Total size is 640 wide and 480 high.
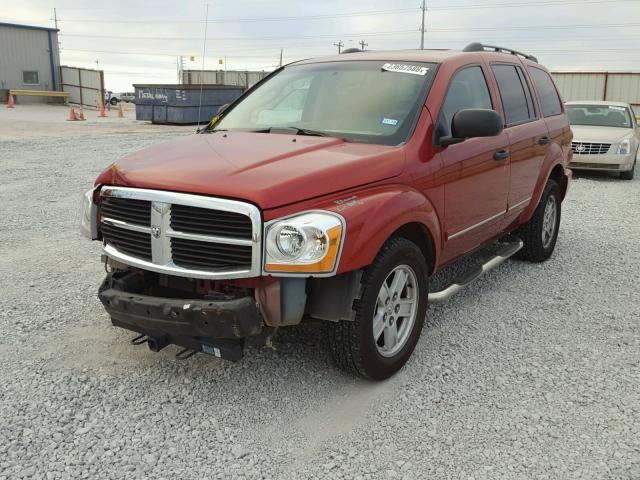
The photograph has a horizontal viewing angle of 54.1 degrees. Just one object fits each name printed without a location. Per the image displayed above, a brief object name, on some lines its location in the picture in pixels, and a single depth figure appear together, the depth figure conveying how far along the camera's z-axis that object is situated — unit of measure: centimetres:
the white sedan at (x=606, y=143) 1257
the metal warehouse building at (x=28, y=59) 3931
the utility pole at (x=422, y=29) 6259
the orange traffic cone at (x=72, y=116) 2735
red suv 315
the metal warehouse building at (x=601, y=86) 2972
